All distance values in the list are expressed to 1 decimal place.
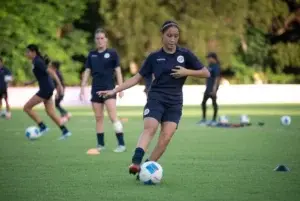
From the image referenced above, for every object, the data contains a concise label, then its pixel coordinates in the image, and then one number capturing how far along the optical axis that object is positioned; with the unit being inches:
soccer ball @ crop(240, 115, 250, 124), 893.2
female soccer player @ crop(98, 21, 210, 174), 391.2
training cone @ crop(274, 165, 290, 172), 433.4
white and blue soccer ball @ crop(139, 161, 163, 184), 376.9
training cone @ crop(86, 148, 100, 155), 558.3
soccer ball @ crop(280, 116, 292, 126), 880.9
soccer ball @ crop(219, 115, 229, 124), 893.9
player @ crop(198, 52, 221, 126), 884.0
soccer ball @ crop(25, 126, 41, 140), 690.2
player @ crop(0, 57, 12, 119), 1080.0
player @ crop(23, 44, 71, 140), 671.8
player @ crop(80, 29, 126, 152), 562.9
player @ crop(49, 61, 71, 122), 983.8
